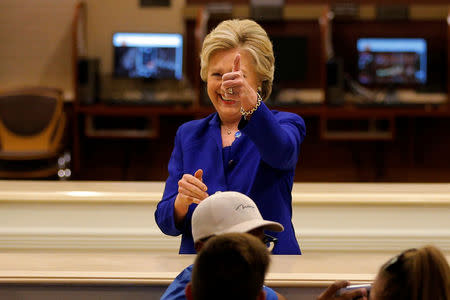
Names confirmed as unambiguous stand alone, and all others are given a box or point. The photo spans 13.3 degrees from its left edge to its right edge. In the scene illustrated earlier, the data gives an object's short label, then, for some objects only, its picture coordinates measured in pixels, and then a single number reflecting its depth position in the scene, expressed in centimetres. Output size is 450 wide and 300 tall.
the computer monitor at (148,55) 1440
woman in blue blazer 589
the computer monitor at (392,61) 1443
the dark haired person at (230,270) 362
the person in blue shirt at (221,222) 461
